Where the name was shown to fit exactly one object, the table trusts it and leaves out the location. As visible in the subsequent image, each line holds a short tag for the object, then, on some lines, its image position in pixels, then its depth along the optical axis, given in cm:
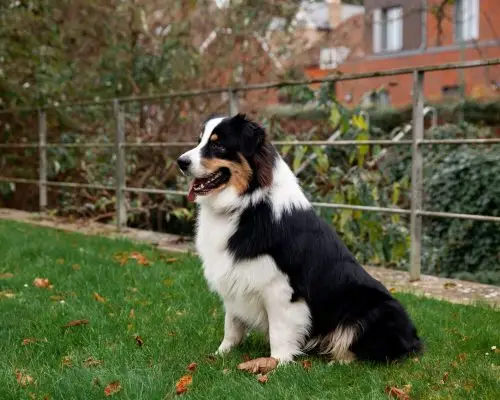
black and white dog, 362
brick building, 2200
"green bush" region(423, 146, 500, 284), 718
